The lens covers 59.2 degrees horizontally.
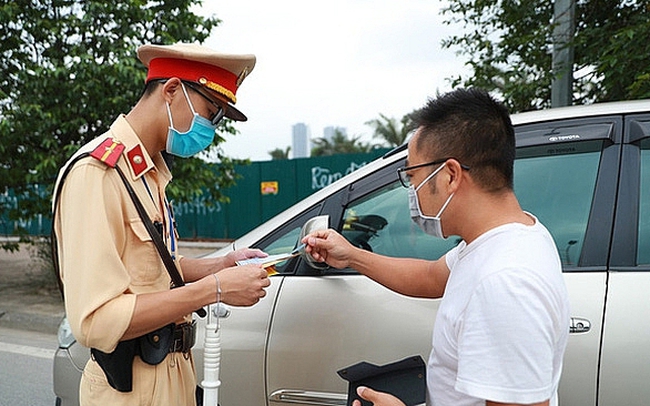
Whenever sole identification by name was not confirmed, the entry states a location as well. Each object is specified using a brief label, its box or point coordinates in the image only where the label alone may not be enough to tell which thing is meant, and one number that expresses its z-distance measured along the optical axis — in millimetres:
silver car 1937
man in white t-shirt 1037
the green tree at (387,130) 24453
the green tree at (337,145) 26541
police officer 1425
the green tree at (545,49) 4410
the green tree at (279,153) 26586
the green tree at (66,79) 6305
